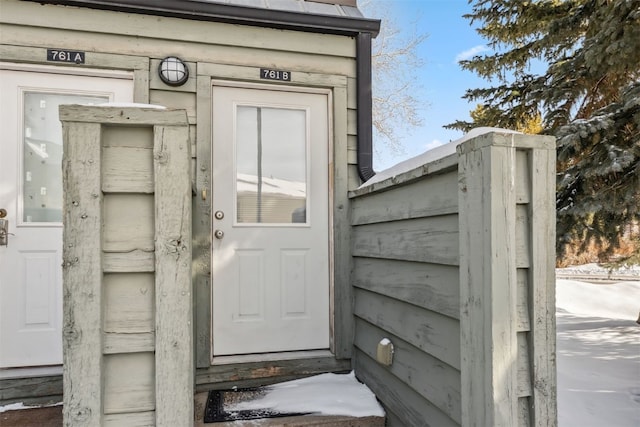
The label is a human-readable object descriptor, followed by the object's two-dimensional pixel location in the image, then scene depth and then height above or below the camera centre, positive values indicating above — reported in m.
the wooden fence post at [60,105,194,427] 1.28 -0.13
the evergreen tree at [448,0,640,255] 2.40 +1.10
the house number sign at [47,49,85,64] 2.06 +0.97
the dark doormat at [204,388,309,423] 1.76 -0.92
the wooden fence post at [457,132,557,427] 1.09 -0.17
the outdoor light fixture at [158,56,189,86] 2.15 +0.92
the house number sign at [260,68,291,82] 2.32 +0.97
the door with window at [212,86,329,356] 2.26 +0.04
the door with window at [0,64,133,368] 2.02 +0.09
